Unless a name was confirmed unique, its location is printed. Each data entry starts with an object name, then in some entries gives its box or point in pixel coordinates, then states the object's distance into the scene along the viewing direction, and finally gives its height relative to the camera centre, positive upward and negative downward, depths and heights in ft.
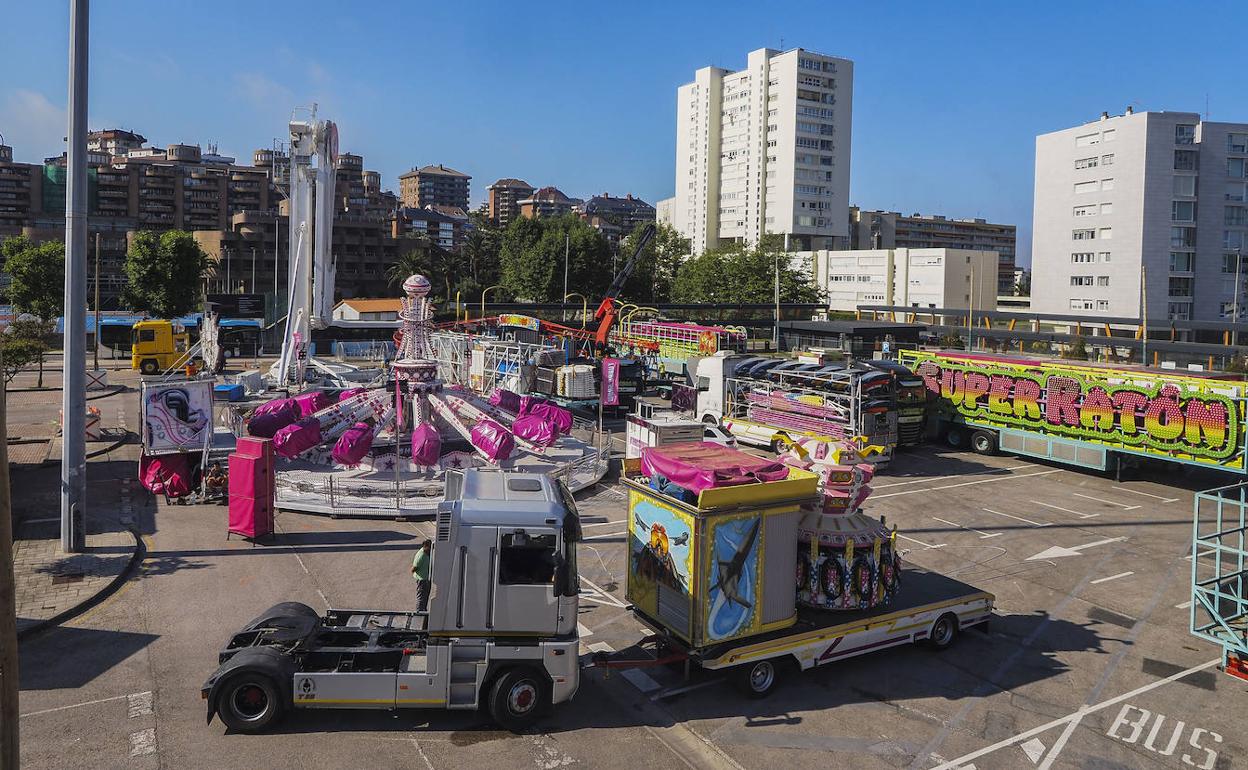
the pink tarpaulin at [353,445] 78.10 -9.68
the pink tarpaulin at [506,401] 88.94 -6.32
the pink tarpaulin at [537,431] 82.28 -8.50
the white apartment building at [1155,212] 221.05 +34.86
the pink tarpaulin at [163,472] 74.54 -11.83
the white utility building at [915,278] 318.65 +24.87
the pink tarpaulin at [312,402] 84.89 -6.64
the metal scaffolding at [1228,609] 38.01 -11.64
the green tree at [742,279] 290.56 +20.59
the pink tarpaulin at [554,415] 83.41 -7.15
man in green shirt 42.16 -10.96
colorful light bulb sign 80.59 -5.27
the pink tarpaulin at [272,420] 77.71 -7.64
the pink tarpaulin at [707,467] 39.68 -5.65
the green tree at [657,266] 350.84 +29.75
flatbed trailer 39.91 -13.49
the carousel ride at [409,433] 77.00 -8.72
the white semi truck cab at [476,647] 35.99 -12.56
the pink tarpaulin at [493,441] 76.95 -8.90
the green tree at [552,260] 311.27 +26.87
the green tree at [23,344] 110.32 -2.56
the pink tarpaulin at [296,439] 76.84 -9.11
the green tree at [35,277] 220.84 +11.54
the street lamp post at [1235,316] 180.45 +9.27
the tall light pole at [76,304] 54.95 +1.31
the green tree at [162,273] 232.73 +13.97
